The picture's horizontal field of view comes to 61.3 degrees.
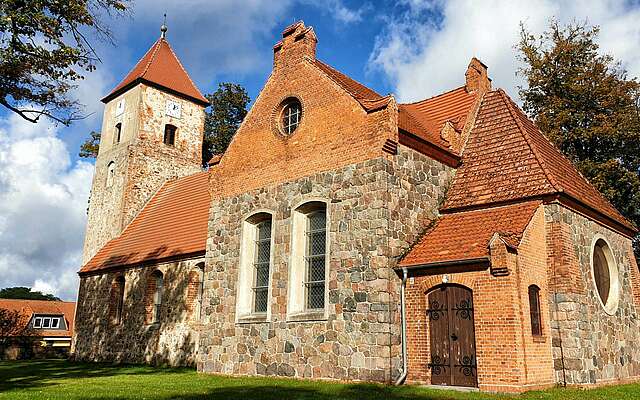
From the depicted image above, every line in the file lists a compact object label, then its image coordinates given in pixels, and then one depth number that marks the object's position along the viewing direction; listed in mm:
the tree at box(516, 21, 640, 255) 20828
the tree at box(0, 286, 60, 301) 75750
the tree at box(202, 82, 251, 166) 38750
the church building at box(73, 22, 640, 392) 11438
